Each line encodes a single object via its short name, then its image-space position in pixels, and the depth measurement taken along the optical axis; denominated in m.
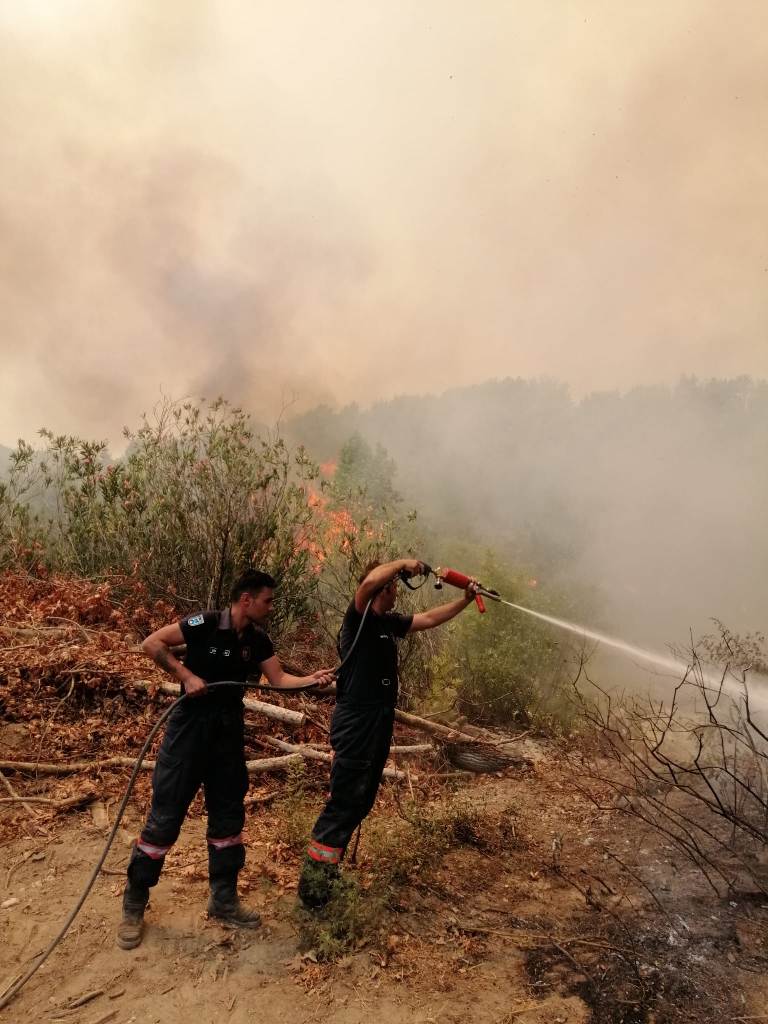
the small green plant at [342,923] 3.82
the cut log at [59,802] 5.37
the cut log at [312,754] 6.61
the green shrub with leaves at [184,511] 9.26
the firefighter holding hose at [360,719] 4.10
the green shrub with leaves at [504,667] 11.02
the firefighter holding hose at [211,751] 3.87
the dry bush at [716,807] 4.78
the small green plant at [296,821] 5.14
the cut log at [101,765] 5.79
